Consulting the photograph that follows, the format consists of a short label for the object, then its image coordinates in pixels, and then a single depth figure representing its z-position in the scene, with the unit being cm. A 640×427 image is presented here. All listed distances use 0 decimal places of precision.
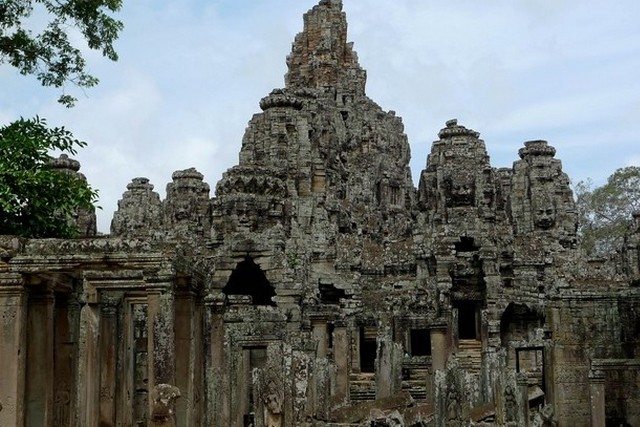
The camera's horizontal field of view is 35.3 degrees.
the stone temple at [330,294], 1315
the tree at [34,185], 1345
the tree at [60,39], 1481
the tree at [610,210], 4719
